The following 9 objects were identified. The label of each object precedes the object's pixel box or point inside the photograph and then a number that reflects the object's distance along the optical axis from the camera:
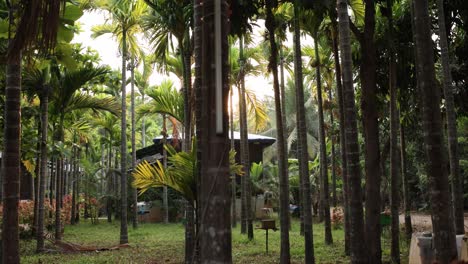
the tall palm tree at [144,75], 17.61
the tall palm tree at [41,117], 11.78
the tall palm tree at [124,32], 13.90
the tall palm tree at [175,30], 9.33
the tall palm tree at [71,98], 12.55
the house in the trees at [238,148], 26.08
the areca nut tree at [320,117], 10.85
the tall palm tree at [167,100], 14.26
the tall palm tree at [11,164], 4.57
